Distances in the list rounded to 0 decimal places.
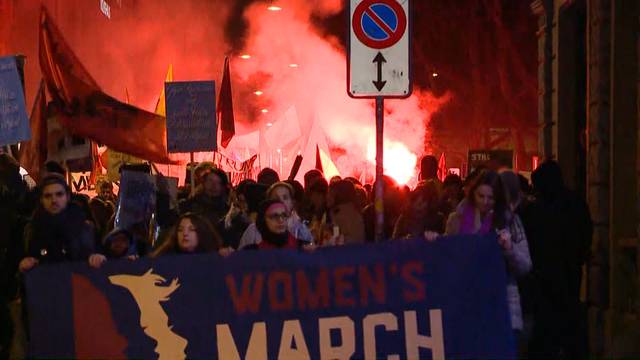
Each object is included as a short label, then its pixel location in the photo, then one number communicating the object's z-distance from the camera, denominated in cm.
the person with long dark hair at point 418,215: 2166
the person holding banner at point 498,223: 1678
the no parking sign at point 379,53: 1794
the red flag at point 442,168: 6637
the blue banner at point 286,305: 1599
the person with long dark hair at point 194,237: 1673
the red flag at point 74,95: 2923
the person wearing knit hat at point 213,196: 2175
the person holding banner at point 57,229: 1641
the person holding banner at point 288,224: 1895
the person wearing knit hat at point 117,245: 1833
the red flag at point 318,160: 4647
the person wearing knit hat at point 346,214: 2253
